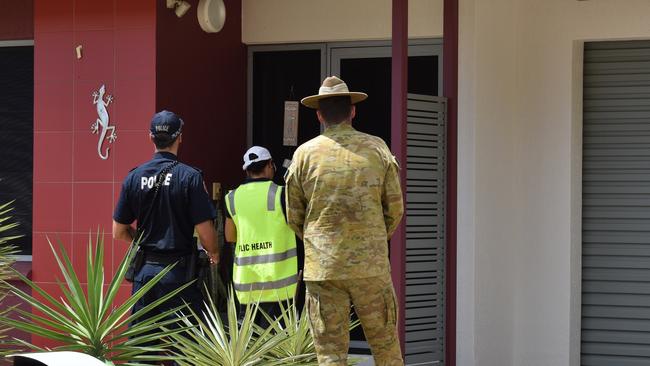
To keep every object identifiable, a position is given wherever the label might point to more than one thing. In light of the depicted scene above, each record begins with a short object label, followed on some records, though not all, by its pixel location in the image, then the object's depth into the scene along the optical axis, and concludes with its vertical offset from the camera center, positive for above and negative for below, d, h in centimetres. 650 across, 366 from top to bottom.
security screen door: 1455 -55
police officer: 1138 -35
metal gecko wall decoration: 1509 +22
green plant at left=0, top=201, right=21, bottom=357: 977 -55
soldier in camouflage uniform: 977 -37
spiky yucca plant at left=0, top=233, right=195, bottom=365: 849 -73
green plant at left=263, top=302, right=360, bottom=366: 921 -89
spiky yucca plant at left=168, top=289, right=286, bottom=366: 859 -83
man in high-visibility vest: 1247 -57
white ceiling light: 1625 +110
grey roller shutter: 1558 -37
